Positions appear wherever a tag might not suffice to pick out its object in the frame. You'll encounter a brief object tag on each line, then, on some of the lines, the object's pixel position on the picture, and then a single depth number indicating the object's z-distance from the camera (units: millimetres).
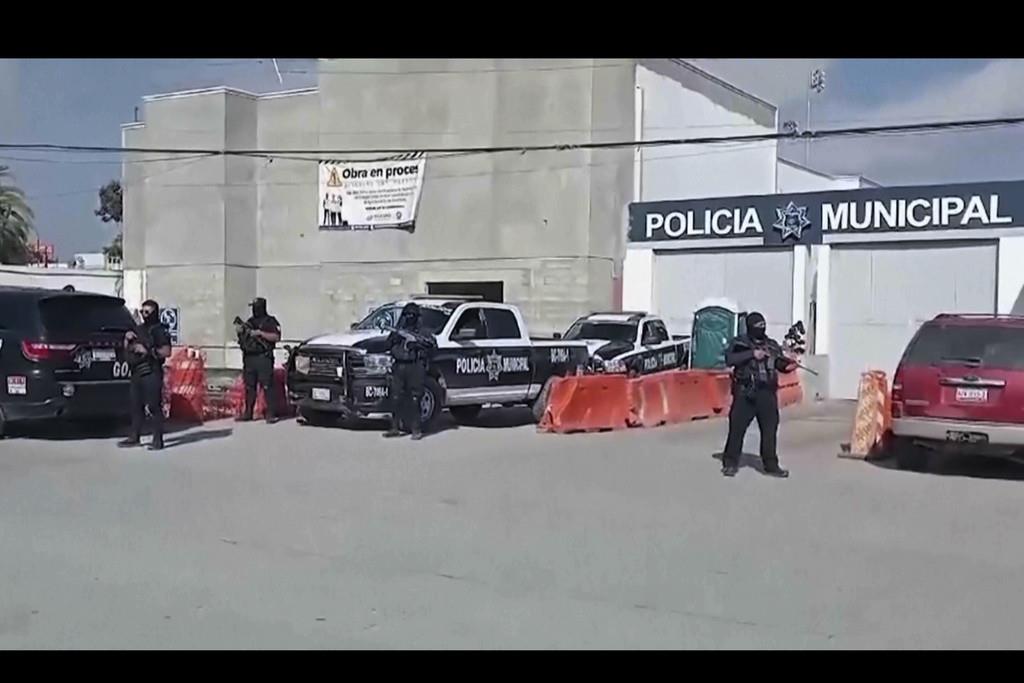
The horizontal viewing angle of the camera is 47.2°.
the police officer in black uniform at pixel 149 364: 14047
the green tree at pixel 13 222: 49781
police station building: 24344
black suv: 14625
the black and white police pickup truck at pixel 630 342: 21547
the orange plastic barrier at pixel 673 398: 18359
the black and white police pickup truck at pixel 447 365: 16250
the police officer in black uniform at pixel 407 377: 15773
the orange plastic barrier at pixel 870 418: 14836
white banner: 32500
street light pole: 39250
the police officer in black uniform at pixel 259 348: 17219
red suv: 12531
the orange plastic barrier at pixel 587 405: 17141
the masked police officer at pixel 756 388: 12656
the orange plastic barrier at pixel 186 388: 17906
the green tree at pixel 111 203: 79438
